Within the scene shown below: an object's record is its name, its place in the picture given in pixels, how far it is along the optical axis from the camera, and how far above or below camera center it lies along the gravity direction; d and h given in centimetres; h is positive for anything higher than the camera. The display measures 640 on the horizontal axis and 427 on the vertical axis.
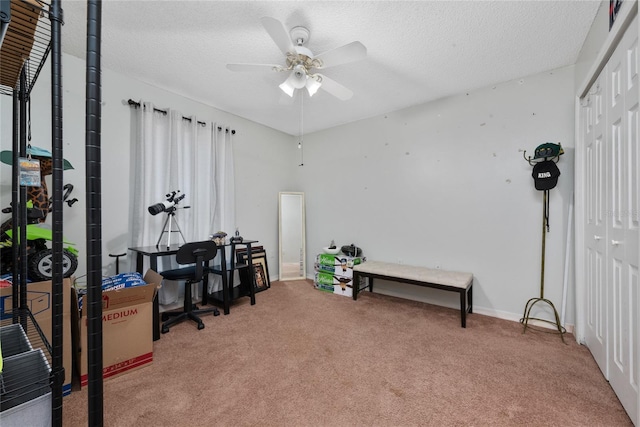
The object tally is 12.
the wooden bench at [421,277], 254 -69
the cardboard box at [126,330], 173 -81
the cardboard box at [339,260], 348 -65
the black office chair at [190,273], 238 -60
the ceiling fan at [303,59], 169 +109
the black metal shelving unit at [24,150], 74 +21
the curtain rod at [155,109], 262 +109
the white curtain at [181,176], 269 +42
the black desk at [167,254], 228 -56
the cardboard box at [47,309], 153 -57
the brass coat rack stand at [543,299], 237 -82
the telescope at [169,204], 260 +9
